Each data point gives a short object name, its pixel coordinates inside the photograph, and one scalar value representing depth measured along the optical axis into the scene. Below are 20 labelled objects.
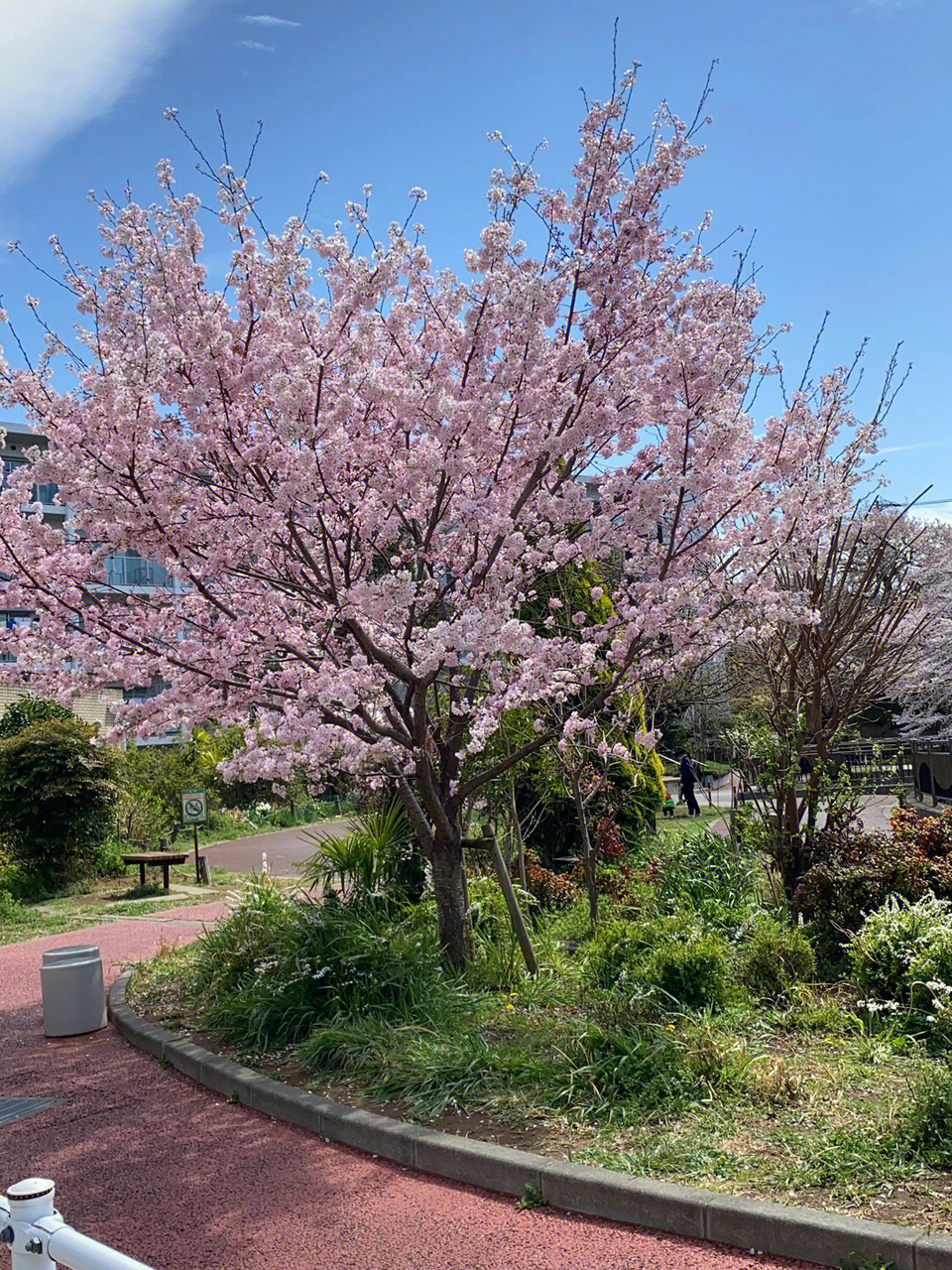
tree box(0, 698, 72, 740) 19.02
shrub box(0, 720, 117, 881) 15.74
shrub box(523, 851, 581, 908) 9.72
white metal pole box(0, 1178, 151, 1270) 2.06
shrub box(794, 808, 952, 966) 7.19
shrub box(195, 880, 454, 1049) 6.62
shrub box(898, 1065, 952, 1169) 4.09
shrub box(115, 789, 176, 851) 18.56
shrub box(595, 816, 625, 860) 10.30
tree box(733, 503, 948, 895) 8.57
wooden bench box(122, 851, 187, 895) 15.34
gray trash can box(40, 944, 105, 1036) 7.88
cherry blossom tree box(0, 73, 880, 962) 6.19
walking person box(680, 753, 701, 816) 20.95
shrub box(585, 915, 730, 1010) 5.93
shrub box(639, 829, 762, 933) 8.10
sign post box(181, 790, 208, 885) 16.39
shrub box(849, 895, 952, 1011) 5.89
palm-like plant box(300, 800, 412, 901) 8.75
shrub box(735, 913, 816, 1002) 6.53
